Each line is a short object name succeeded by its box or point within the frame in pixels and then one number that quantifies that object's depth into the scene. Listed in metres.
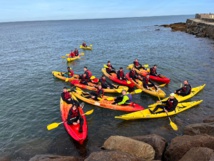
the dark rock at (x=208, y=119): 12.59
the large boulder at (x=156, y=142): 9.13
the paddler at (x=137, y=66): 23.45
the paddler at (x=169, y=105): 14.16
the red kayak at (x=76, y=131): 11.38
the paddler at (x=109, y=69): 22.29
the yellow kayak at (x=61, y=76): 21.10
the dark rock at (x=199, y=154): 7.10
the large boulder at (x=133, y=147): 8.52
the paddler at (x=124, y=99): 14.88
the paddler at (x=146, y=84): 18.11
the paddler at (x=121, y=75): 19.86
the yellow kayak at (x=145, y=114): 13.69
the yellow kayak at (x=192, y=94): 16.47
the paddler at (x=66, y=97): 15.06
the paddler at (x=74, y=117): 12.40
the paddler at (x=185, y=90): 16.70
